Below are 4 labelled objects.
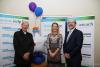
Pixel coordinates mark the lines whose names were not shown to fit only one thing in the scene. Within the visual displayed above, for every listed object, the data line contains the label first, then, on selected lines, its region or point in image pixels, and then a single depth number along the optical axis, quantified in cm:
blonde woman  175
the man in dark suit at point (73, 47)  164
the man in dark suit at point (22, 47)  171
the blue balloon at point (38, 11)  189
